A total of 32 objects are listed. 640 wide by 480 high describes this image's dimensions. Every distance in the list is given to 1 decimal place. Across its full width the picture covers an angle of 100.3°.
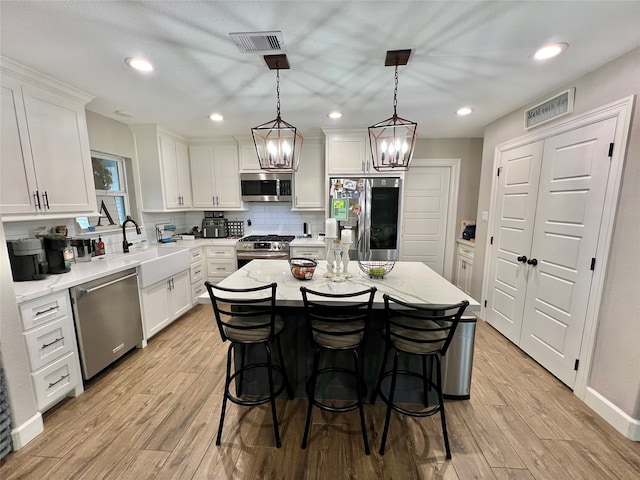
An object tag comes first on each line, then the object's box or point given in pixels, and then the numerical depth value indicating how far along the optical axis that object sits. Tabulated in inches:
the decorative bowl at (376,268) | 81.3
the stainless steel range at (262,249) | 151.2
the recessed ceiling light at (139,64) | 72.1
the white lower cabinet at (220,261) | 153.6
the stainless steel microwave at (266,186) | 160.4
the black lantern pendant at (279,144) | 71.0
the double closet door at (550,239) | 78.8
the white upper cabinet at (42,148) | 74.0
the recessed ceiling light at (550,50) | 66.4
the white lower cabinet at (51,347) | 68.9
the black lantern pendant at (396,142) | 66.9
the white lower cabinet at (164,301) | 109.1
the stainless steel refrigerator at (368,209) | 143.6
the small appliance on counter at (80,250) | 101.9
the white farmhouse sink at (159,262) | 105.3
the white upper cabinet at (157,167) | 136.1
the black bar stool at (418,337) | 56.5
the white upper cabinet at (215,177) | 162.9
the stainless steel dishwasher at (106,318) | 81.6
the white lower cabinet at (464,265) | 146.6
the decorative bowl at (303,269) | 78.3
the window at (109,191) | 121.9
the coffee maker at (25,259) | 74.9
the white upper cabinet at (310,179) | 157.2
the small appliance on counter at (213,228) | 170.4
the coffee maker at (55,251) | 82.7
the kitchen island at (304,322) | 72.2
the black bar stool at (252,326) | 61.9
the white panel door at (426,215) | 163.3
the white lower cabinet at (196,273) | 143.0
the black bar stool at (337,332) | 61.7
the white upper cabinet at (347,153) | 146.0
